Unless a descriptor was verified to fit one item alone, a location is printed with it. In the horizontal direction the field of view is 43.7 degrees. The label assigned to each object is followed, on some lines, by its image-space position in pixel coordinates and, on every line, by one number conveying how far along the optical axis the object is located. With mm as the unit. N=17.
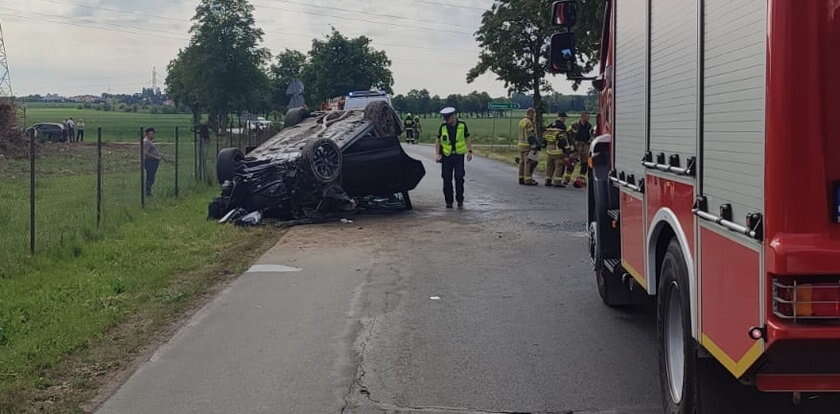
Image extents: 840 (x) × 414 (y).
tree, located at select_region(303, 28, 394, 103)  77062
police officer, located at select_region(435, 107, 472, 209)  18375
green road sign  46000
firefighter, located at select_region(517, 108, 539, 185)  23891
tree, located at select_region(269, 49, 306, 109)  88281
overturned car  16312
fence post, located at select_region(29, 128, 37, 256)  11477
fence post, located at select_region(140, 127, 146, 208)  17219
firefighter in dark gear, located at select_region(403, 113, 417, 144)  53000
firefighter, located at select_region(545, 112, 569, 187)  22994
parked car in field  50438
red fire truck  3672
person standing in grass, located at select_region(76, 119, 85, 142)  54425
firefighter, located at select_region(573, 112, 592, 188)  23234
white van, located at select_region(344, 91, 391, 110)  36931
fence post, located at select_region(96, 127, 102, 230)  14525
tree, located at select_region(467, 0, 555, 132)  42344
